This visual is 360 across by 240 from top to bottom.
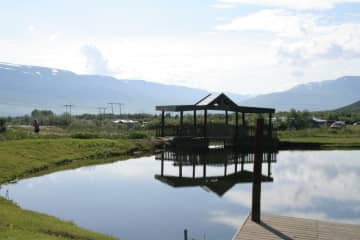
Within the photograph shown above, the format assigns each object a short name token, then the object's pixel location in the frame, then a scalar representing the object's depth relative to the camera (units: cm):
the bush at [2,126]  3294
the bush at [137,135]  3809
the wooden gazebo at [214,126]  3344
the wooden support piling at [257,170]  1238
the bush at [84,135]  3403
